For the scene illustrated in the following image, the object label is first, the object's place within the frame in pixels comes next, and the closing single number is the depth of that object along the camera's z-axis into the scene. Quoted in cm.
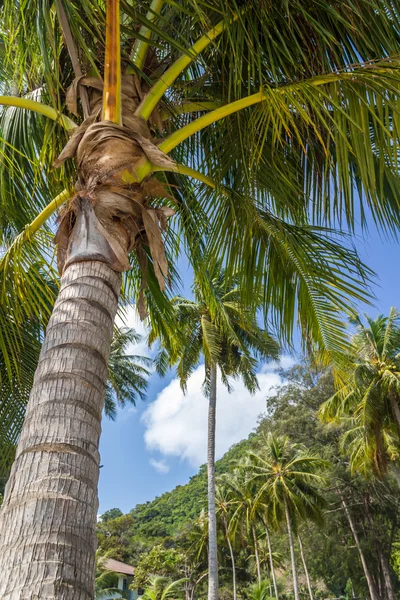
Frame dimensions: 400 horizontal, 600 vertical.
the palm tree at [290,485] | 2709
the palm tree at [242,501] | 3172
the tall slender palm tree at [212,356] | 1767
